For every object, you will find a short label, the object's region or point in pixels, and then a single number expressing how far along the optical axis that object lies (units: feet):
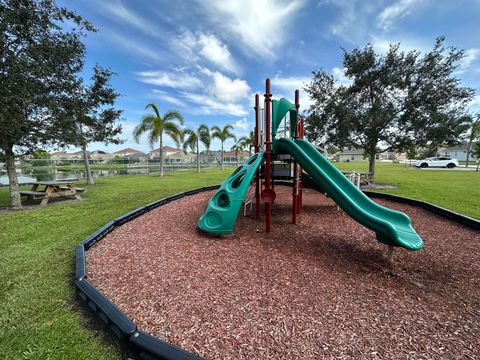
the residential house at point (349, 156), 245.04
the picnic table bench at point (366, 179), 38.54
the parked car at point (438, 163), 96.17
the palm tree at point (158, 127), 63.87
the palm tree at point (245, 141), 128.98
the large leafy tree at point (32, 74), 19.10
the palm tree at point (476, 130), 85.41
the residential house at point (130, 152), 279.69
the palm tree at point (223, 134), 98.68
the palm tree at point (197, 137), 88.87
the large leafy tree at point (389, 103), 32.89
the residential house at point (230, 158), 158.45
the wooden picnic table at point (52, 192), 26.30
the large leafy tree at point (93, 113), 25.68
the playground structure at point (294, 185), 11.30
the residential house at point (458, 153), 163.12
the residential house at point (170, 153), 250.37
